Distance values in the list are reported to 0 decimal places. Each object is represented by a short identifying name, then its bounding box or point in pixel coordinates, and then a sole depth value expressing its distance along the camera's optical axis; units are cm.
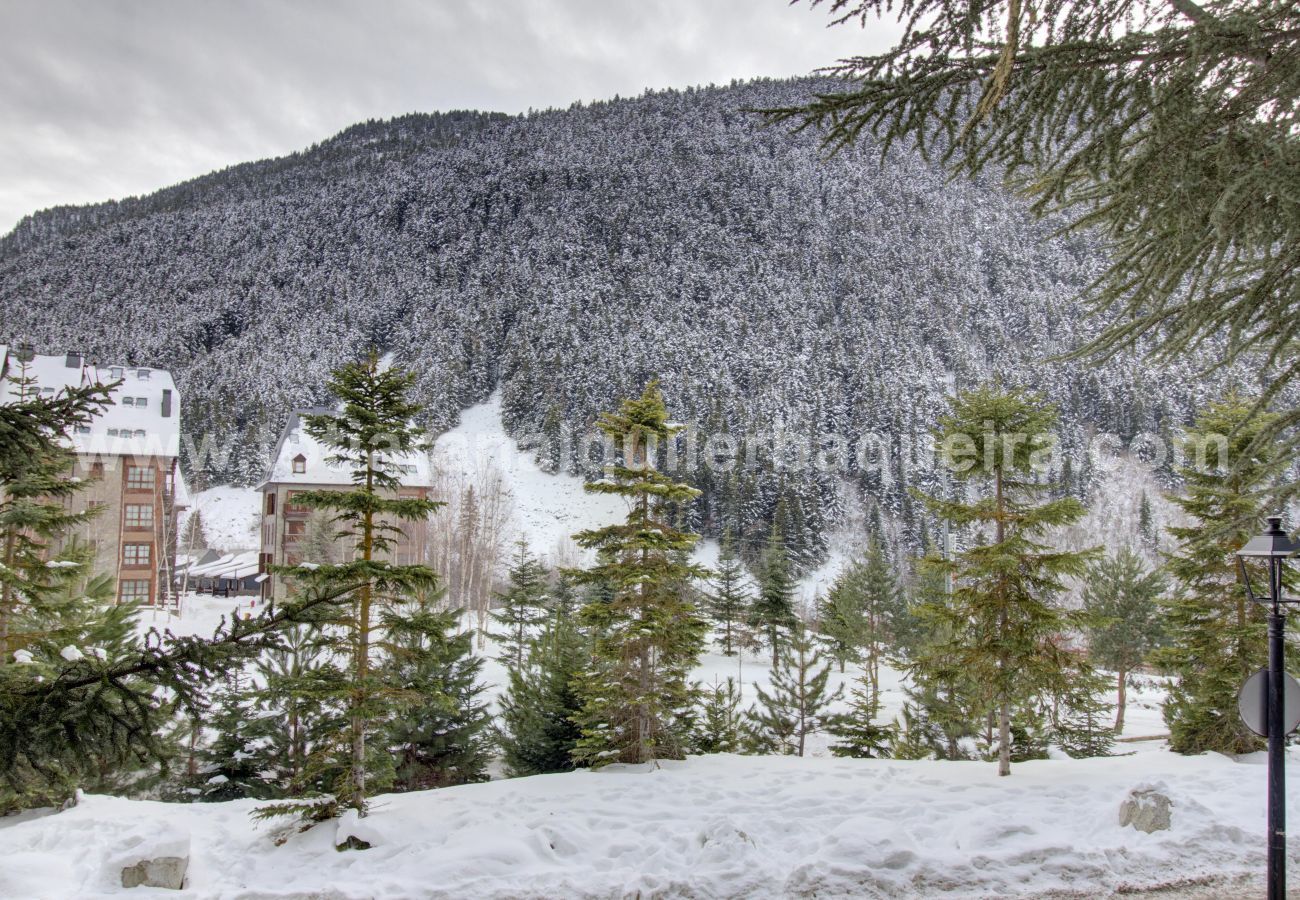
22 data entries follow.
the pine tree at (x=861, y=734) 1727
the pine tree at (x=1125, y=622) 2817
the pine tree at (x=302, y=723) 968
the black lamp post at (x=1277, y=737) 613
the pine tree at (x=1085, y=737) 1772
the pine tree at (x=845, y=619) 2838
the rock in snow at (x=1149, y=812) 894
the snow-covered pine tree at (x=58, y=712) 362
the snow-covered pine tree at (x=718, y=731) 1716
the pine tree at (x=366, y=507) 995
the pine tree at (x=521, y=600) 3043
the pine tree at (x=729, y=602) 3738
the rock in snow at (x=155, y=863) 830
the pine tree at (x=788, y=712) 1809
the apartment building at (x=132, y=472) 3362
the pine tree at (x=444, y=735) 1530
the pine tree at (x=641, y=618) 1277
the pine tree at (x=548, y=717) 1568
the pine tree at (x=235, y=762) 1497
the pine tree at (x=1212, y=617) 1319
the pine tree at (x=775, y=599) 3334
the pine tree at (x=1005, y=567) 1161
